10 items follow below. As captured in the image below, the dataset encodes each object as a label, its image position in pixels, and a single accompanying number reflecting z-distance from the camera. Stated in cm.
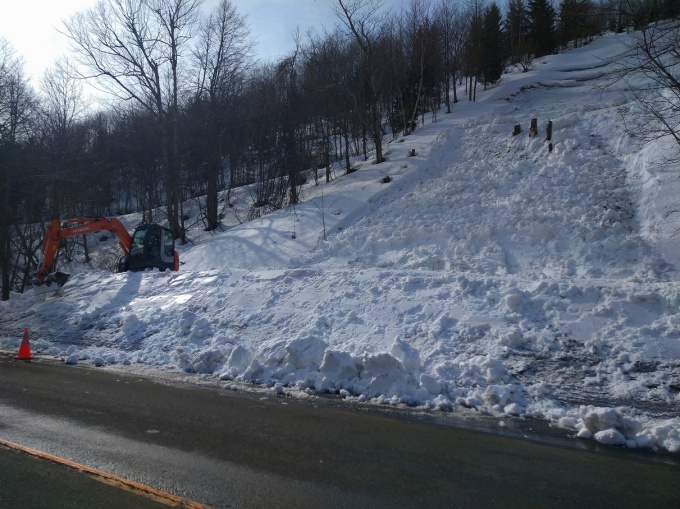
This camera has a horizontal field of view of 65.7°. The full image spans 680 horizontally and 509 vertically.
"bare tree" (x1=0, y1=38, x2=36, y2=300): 2527
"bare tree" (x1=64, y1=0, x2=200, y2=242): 3372
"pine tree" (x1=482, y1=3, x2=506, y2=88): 4478
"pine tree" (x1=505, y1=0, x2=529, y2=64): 5538
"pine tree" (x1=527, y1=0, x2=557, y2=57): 5459
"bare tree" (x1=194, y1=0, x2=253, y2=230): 3694
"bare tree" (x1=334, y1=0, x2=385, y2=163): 3109
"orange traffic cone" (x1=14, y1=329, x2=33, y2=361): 1116
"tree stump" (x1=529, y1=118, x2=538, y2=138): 2384
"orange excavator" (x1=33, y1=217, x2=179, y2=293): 1805
